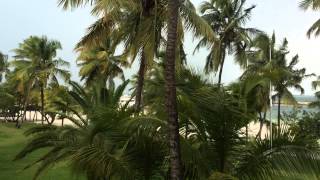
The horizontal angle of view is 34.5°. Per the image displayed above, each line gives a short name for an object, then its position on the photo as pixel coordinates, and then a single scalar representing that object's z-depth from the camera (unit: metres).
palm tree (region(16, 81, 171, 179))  8.45
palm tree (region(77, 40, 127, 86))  38.56
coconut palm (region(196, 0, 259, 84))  30.36
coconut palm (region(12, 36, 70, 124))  45.28
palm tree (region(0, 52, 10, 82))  60.62
